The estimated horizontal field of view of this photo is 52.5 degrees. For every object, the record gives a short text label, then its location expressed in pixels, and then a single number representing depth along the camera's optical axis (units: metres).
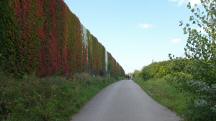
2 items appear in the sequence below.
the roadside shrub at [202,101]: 6.09
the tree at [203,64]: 6.27
